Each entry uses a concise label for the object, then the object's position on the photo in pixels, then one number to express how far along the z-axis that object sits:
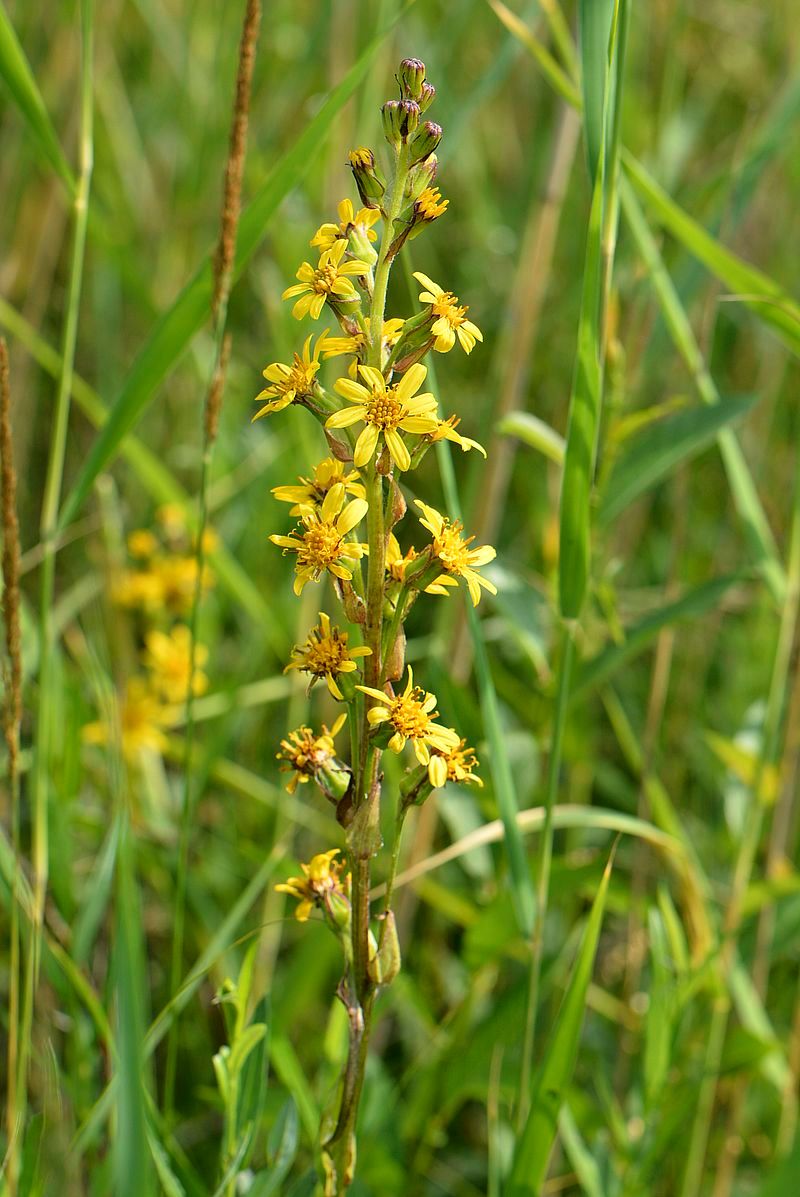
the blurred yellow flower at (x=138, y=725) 1.31
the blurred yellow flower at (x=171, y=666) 1.37
